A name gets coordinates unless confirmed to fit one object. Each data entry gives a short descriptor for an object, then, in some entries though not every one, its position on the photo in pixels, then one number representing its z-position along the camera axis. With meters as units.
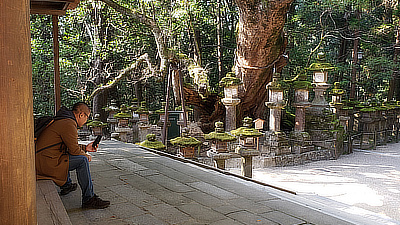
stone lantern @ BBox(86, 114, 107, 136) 9.63
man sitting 3.42
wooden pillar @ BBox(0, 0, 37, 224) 1.74
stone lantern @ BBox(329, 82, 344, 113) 14.62
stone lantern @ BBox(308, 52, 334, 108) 13.41
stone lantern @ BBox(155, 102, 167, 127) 11.84
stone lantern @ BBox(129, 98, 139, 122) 12.26
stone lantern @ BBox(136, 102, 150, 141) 10.92
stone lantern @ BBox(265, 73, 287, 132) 11.51
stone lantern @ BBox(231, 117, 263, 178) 8.28
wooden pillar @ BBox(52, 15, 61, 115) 5.73
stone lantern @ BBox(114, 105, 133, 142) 10.52
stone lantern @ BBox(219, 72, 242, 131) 11.63
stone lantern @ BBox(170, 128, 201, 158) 7.73
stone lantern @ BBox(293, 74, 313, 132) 12.36
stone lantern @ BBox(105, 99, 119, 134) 11.54
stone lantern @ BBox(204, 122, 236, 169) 8.11
